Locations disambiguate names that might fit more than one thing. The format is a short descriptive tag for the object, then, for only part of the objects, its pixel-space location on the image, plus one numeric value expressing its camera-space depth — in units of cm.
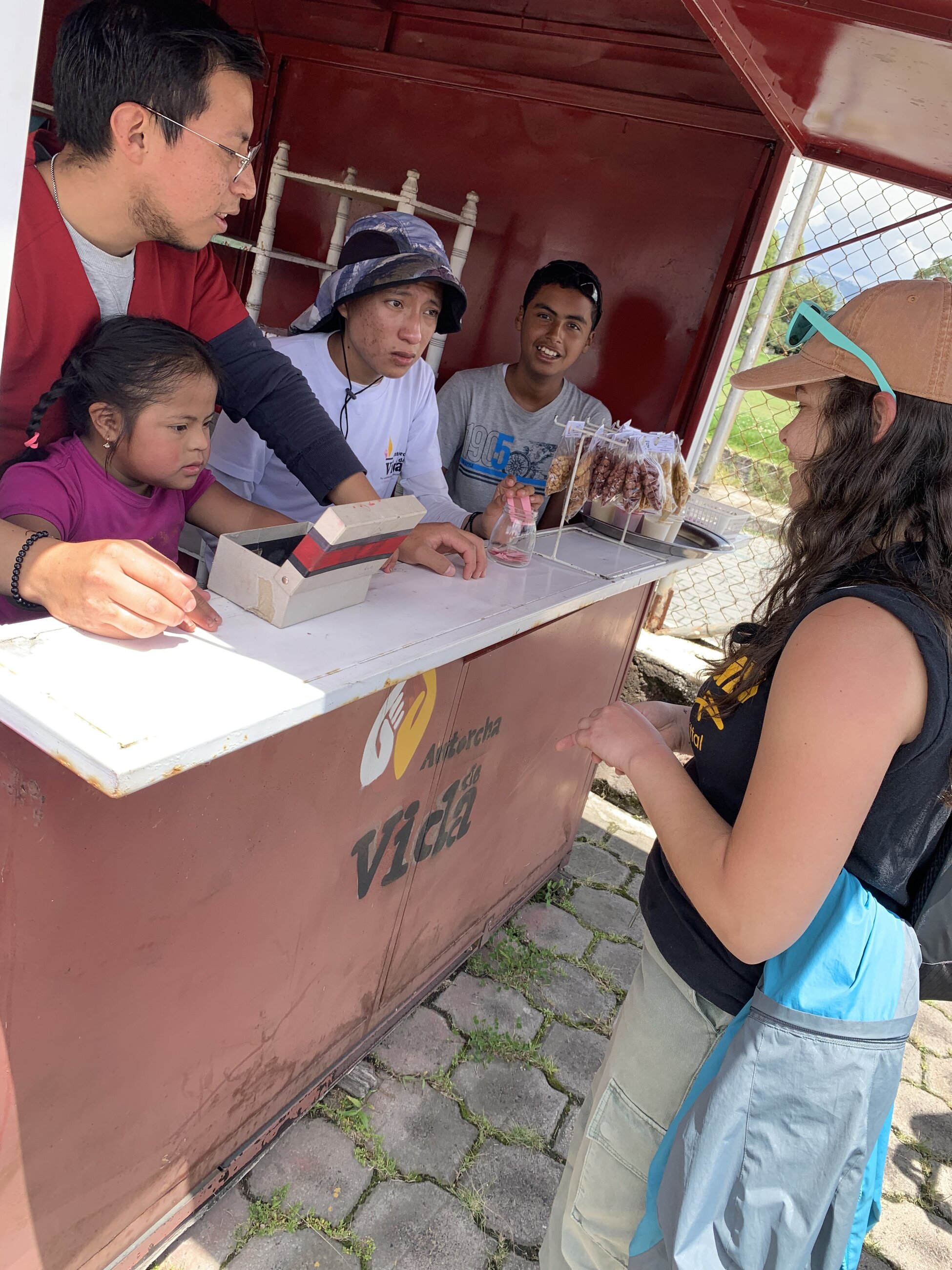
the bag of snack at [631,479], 242
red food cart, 121
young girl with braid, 157
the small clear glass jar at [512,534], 215
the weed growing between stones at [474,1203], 211
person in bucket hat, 236
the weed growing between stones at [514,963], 295
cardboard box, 134
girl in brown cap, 107
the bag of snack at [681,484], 262
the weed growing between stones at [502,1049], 260
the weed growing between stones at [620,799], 434
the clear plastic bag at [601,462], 244
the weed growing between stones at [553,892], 341
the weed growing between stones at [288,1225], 193
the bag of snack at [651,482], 243
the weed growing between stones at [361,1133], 216
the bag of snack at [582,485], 245
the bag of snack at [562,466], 246
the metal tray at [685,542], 265
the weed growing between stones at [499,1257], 201
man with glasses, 149
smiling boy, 317
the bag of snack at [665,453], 246
